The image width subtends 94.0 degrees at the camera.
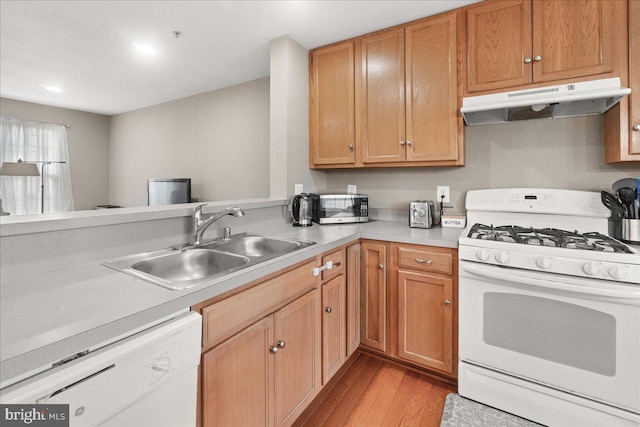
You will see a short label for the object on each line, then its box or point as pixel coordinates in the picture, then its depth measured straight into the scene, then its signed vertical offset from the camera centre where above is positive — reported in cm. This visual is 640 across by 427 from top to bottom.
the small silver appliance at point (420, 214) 211 -3
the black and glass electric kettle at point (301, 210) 217 +1
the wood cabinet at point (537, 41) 159 +97
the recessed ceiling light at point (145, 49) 253 +143
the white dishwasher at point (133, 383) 58 -38
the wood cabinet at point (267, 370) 99 -62
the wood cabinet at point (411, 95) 199 +83
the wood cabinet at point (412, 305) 175 -59
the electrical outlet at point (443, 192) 226 +14
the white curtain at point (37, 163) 425 +77
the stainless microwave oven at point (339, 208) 227 +2
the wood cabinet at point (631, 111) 150 +50
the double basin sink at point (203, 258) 118 -21
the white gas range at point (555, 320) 129 -53
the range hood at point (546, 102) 152 +61
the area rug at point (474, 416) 149 -107
